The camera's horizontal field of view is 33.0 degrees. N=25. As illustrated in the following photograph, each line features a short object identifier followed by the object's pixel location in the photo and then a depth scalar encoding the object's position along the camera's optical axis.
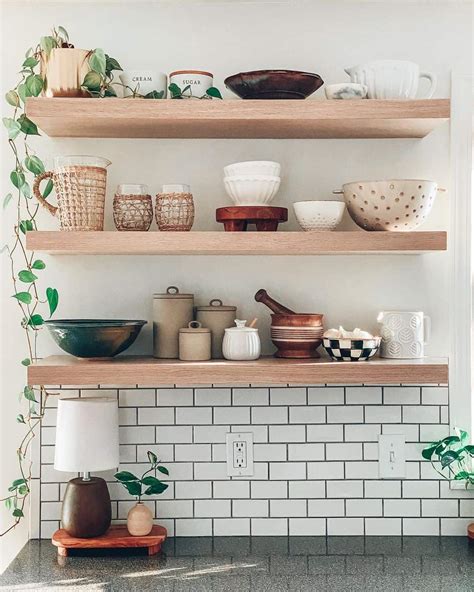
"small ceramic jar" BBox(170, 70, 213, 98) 2.09
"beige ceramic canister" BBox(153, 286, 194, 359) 2.17
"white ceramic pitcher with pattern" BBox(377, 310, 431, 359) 2.16
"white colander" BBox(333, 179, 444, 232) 2.05
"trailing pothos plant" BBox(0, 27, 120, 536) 2.17
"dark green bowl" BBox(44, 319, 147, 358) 2.04
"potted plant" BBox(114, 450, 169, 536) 2.13
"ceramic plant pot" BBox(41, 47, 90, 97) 2.04
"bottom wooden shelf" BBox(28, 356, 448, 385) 2.02
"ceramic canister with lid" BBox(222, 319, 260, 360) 2.11
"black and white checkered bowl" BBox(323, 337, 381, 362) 2.06
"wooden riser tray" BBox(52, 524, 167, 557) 2.09
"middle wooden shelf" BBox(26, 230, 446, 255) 2.01
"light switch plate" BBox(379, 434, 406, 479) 2.27
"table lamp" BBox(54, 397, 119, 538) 2.11
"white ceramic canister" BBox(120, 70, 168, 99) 2.09
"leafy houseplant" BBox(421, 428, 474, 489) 2.18
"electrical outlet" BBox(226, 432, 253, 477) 2.27
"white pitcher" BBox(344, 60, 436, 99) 2.03
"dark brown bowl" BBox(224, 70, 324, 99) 2.02
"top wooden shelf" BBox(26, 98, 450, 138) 2.00
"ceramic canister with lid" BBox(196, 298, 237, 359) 2.19
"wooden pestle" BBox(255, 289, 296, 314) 2.20
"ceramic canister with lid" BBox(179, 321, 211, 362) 2.12
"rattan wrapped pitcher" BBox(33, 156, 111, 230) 2.05
